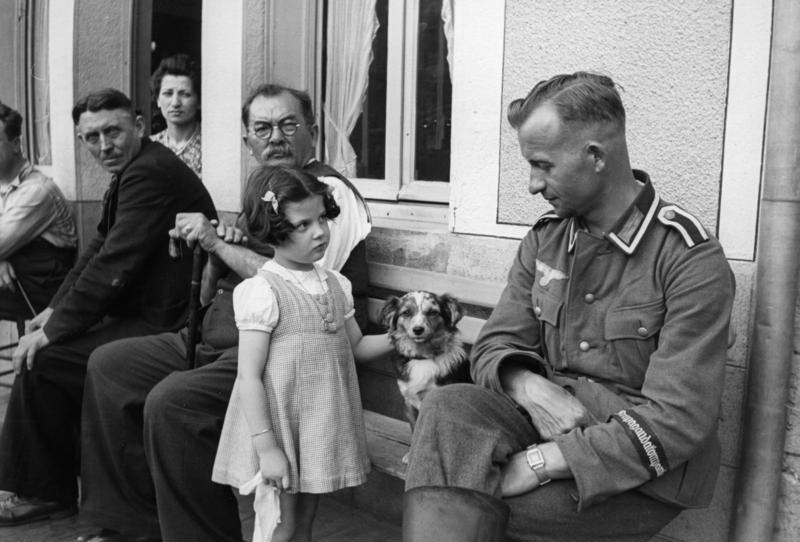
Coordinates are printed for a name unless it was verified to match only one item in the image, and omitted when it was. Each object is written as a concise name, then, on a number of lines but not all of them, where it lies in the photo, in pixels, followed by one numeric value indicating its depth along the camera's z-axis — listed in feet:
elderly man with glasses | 10.95
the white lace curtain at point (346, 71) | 15.39
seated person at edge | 16.76
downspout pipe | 8.59
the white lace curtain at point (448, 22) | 13.83
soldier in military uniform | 7.39
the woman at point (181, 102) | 17.95
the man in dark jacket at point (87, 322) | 13.15
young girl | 9.62
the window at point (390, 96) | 14.24
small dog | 9.96
